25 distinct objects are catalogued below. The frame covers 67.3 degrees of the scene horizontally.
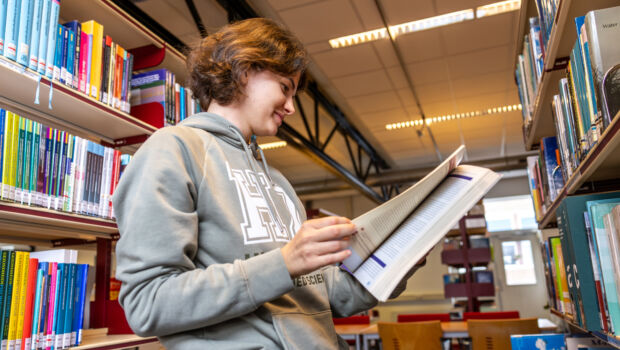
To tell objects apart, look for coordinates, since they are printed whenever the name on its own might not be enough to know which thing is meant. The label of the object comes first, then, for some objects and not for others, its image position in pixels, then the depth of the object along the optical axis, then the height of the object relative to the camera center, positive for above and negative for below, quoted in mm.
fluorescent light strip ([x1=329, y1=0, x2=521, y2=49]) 4290 +2321
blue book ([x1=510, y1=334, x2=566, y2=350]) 1871 -307
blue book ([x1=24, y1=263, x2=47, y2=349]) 1448 -75
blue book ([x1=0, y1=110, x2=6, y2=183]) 1453 +484
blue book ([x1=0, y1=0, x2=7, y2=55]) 1510 +858
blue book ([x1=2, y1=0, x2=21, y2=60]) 1526 +840
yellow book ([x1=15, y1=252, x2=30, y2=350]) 1407 -46
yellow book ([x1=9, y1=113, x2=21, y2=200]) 1467 +408
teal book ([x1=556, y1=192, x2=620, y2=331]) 1334 +21
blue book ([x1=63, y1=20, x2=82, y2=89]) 1803 +893
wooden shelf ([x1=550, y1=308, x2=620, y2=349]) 1157 -201
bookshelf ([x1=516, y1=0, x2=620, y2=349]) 1204 +268
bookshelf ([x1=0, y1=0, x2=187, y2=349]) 1659 +700
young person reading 750 +85
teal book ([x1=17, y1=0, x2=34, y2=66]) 1572 +851
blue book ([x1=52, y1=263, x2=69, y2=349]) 1544 -63
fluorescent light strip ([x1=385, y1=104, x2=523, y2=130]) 6820 +2246
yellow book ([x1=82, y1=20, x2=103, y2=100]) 1909 +925
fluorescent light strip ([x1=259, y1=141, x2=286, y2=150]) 7707 +2153
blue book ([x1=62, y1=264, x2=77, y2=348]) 1576 -74
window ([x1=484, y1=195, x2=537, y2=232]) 10742 +1206
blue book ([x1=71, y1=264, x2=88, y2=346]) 1629 -65
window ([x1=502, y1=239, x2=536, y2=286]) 10517 +93
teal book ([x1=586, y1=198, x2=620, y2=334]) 1196 +24
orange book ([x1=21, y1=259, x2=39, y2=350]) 1434 -36
